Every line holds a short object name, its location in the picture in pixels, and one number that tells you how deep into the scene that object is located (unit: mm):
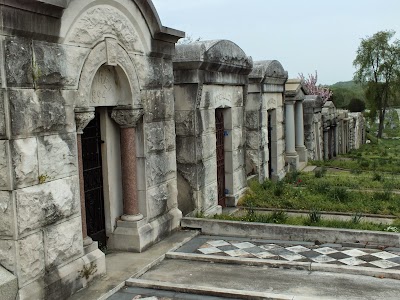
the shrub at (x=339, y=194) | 10741
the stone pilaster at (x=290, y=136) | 16281
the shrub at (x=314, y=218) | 8570
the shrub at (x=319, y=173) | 14412
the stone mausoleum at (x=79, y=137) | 4930
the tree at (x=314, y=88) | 41281
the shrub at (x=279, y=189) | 11332
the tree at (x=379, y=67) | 40375
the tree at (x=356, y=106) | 55719
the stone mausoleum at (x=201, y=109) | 8852
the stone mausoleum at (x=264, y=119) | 12383
